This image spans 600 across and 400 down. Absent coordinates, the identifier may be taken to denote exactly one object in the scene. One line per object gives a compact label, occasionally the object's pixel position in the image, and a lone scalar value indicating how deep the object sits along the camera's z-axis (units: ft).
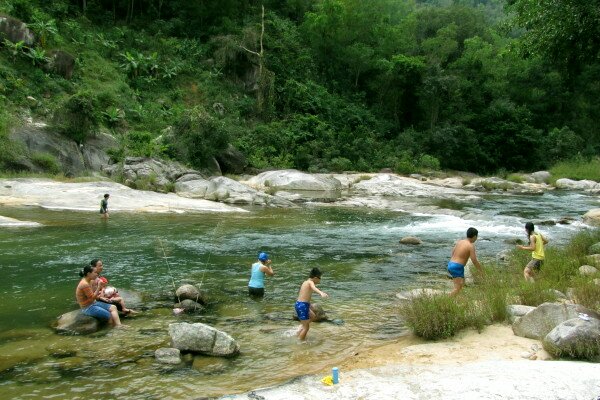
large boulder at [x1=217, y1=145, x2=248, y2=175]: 107.55
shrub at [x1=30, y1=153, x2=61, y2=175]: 81.92
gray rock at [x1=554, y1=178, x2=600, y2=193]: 117.03
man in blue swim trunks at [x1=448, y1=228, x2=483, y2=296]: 31.96
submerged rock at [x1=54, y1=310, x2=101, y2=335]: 27.30
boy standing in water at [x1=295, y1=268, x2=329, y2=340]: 26.55
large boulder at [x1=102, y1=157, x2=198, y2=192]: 82.22
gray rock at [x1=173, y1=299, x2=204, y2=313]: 31.01
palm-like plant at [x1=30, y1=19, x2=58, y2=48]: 109.09
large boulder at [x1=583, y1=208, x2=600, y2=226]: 64.90
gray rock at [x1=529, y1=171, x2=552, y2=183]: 131.54
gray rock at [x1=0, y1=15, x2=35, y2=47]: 104.53
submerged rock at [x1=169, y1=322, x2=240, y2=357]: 24.08
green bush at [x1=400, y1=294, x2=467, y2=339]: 24.77
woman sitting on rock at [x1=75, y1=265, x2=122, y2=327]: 27.89
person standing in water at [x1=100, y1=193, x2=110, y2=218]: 60.90
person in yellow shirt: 34.71
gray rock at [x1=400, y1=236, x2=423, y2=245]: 53.83
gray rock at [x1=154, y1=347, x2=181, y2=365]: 23.29
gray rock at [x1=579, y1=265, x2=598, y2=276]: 31.24
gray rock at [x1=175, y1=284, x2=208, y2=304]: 32.28
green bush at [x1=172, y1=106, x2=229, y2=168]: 100.37
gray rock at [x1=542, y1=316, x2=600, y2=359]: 20.31
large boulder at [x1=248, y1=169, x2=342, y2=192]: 95.55
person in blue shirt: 34.06
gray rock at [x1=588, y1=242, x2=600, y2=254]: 38.29
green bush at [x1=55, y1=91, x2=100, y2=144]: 88.33
